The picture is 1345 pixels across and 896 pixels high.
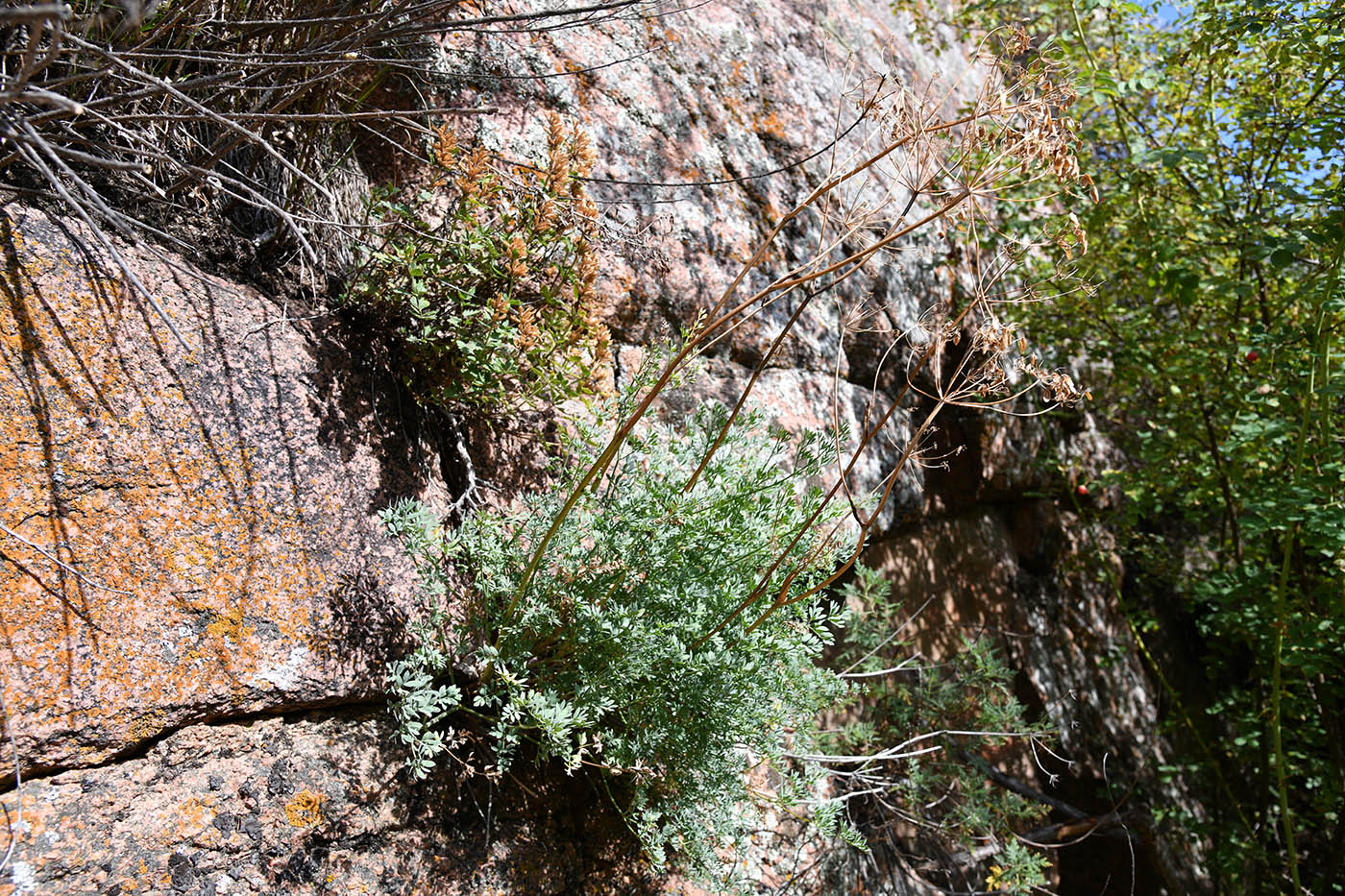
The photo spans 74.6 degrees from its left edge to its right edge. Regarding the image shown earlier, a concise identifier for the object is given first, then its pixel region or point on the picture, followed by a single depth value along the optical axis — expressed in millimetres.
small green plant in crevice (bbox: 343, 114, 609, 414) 2066
